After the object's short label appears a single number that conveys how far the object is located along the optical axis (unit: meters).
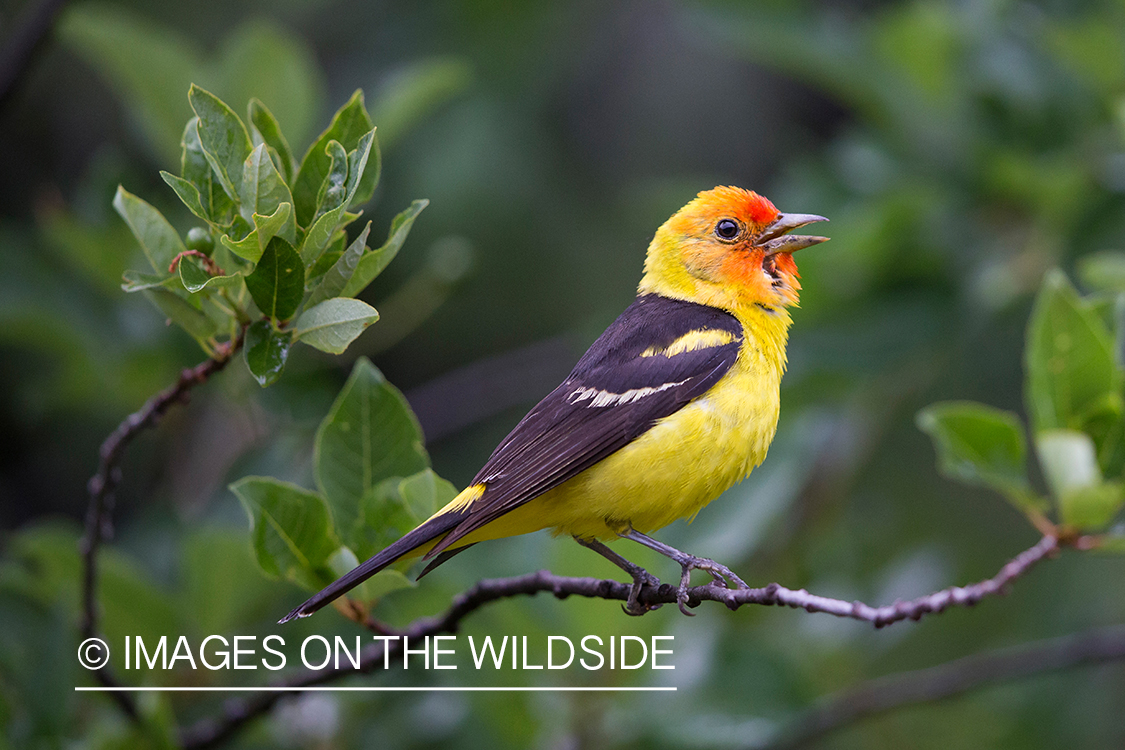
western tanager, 4.32
